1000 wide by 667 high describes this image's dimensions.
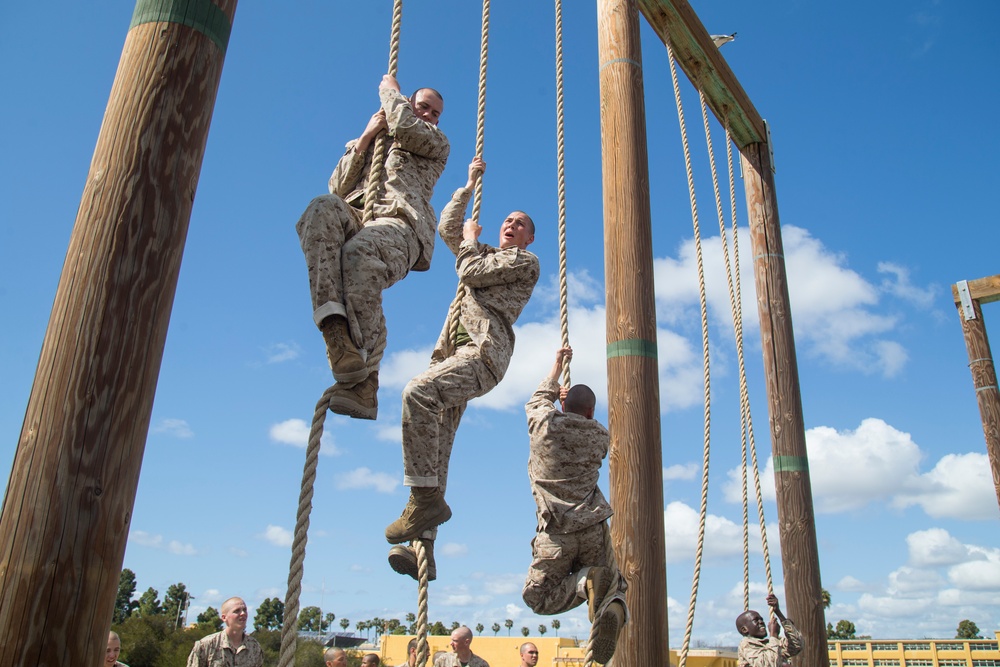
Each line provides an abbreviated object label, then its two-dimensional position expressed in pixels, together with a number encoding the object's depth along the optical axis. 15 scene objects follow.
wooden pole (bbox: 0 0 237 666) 1.49
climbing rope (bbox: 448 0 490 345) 3.02
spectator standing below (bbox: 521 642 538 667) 6.51
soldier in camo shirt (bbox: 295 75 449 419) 2.39
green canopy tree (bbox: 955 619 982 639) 70.06
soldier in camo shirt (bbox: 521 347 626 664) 3.03
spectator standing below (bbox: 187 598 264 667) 4.95
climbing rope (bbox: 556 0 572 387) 3.27
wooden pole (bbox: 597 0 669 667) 3.45
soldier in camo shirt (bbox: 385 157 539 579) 2.61
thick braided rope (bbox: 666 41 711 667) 4.01
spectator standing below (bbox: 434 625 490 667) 5.85
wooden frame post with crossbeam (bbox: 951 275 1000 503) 8.25
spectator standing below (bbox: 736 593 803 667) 4.88
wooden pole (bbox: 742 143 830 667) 5.28
